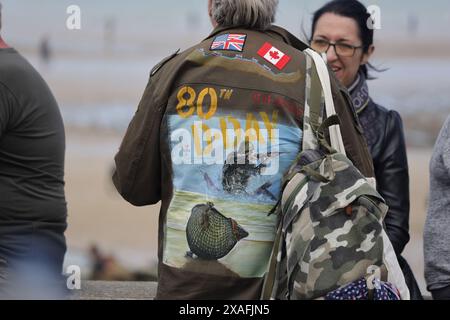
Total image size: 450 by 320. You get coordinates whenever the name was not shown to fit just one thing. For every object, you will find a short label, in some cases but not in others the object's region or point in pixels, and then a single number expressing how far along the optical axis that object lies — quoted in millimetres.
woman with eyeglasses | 6574
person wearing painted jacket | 4949
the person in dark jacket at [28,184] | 5941
